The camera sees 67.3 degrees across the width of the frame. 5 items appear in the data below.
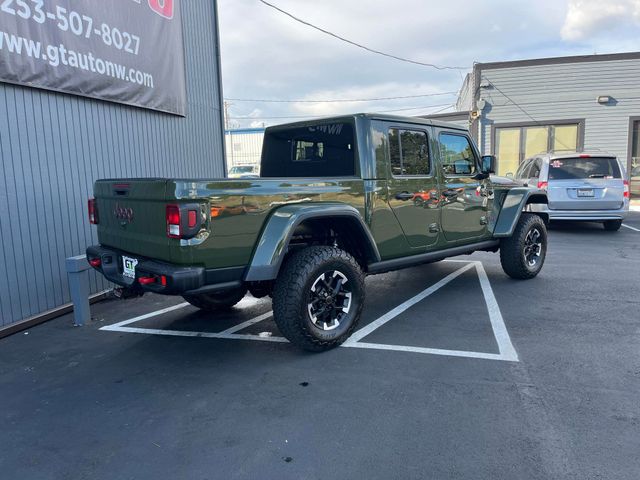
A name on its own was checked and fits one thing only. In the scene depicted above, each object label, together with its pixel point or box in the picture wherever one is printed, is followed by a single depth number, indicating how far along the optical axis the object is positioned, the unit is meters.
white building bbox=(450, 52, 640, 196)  15.49
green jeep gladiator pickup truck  3.32
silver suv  9.61
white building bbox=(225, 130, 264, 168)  46.22
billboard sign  4.64
